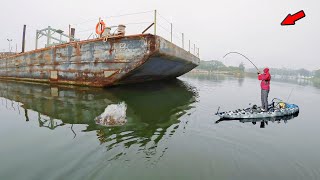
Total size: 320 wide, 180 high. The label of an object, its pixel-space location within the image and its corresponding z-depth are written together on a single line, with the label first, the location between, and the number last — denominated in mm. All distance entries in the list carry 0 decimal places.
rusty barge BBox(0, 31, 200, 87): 12258
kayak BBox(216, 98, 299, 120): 7868
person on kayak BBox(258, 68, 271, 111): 8656
